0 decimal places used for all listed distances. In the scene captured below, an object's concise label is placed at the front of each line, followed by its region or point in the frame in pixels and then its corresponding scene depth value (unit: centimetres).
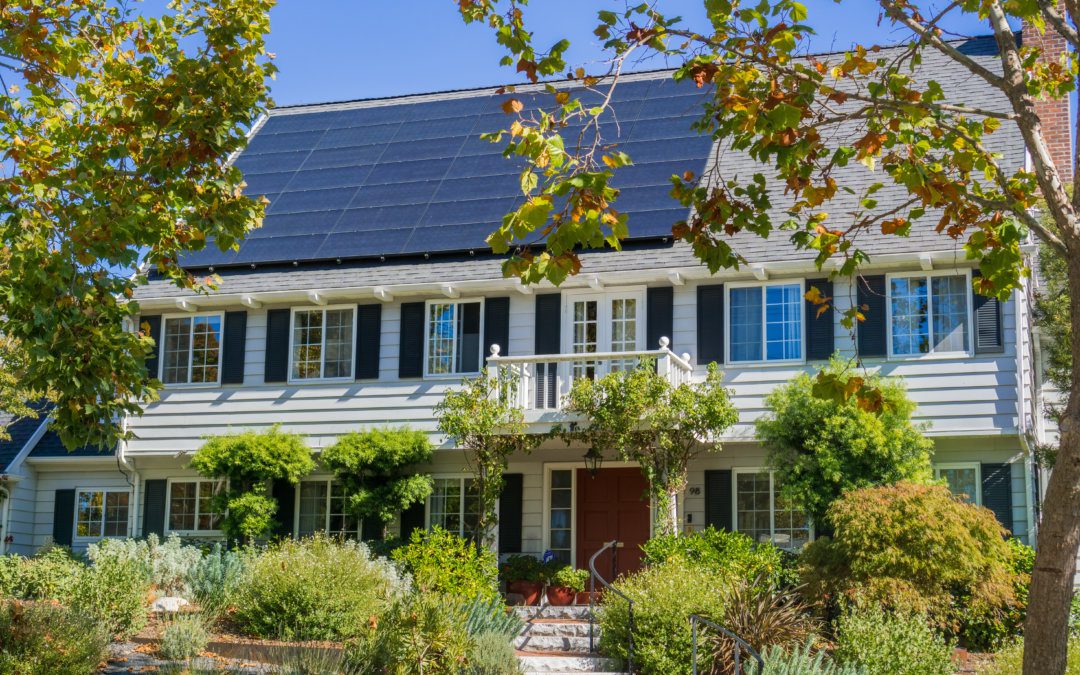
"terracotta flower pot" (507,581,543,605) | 1898
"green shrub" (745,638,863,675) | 1170
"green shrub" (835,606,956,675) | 1299
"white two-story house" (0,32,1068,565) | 1861
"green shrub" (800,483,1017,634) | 1484
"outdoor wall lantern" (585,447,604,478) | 1901
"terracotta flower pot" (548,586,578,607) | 1883
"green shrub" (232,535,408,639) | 1565
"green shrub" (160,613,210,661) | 1411
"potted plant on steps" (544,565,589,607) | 1864
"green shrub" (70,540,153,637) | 1555
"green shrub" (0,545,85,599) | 1794
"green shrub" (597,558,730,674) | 1389
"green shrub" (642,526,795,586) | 1598
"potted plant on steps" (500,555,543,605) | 1903
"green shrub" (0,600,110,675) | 1249
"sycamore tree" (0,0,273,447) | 1158
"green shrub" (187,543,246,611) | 1727
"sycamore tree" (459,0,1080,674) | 727
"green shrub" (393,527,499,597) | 1603
